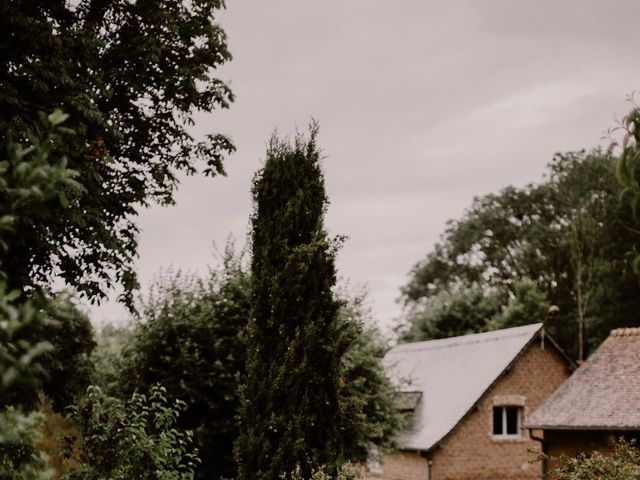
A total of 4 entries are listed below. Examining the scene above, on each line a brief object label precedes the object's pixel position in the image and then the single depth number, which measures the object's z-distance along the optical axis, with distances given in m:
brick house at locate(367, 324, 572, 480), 21.98
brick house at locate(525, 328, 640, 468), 16.58
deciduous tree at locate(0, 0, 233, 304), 9.25
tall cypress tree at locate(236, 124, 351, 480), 9.61
